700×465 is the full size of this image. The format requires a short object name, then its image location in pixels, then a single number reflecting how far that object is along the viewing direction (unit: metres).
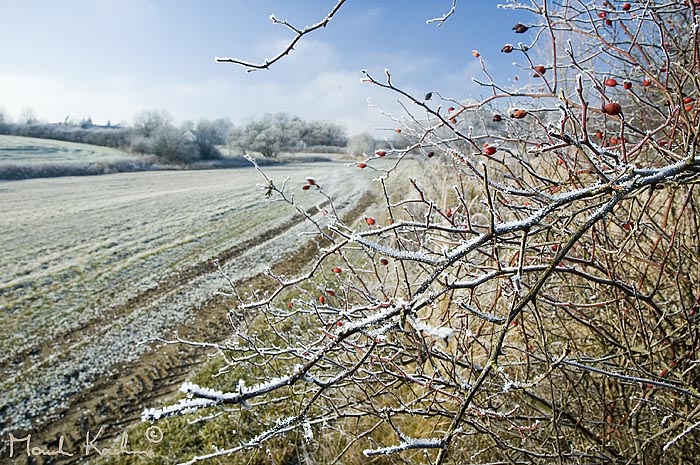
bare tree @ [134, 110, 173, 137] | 43.37
